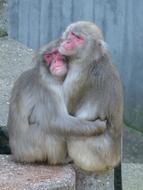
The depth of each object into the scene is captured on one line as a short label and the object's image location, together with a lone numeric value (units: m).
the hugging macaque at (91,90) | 9.47
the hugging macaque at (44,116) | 9.50
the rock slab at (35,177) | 9.17
